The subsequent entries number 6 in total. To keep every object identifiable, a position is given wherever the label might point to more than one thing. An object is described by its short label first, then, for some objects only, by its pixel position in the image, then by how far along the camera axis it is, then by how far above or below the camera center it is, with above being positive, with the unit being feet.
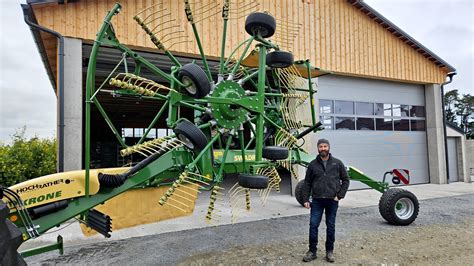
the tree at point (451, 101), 184.49 +23.41
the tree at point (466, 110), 179.22 +17.61
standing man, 14.40 -1.95
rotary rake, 11.06 -0.13
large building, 22.18 +7.83
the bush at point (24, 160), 23.59 -0.48
